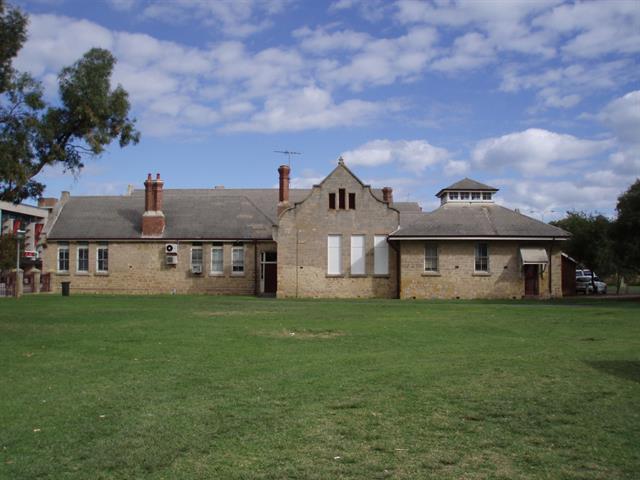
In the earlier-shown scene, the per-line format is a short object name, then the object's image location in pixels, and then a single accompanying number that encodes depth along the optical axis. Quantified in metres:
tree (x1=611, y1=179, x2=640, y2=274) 33.00
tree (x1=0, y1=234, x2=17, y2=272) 44.47
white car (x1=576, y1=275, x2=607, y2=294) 48.47
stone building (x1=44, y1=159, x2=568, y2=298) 37.31
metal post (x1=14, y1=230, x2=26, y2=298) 35.62
